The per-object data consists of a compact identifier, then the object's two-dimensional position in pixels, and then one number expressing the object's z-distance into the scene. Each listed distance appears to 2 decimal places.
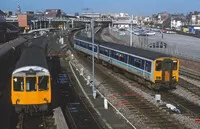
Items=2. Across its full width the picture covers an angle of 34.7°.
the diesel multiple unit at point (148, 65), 25.40
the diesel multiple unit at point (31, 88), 17.39
